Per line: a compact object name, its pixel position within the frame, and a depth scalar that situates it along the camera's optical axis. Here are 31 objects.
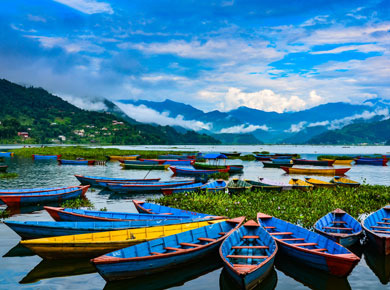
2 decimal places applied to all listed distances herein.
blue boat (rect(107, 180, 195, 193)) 33.91
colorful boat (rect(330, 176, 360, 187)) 32.91
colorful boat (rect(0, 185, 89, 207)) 26.22
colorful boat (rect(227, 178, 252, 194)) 29.59
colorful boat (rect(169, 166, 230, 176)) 54.09
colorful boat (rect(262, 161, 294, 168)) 73.62
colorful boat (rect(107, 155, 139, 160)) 82.19
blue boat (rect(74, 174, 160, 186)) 37.45
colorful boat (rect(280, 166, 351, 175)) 59.34
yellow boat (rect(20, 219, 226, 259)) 13.54
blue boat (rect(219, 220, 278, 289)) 11.12
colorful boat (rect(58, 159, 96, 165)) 70.50
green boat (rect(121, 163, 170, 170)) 64.06
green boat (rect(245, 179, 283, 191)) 30.05
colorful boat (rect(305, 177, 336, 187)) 32.50
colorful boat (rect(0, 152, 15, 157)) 87.14
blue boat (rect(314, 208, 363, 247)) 15.36
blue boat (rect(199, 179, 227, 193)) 31.03
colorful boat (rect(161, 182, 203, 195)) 31.08
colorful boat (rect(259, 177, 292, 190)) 30.65
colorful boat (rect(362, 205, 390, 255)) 14.99
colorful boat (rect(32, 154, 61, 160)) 83.31
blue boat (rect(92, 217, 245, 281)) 11.77
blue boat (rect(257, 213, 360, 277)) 12.37
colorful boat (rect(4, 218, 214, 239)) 15.47
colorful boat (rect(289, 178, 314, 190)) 30.91
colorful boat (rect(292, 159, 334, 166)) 78.50
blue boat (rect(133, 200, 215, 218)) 19.42
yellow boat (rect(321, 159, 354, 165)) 85.56
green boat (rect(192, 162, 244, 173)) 60.23
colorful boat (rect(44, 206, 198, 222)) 17.98
